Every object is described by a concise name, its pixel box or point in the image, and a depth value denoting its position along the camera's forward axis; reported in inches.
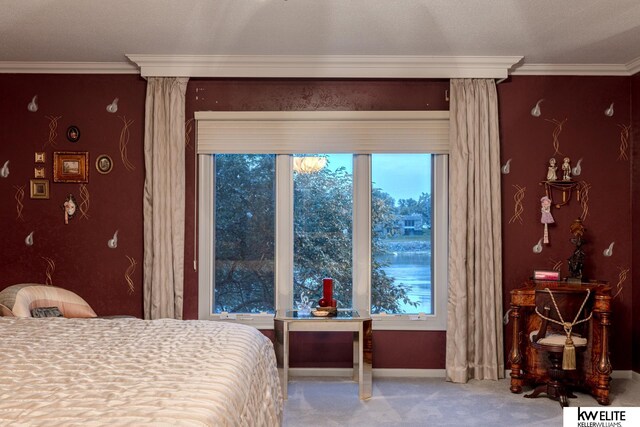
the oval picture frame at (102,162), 191.5
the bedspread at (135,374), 66.6
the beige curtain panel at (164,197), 185.5
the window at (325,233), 193.9
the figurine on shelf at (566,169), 188.1
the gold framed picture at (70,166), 190.7
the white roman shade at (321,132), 189.6
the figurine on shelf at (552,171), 187.5
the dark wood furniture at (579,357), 160.9
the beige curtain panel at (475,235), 184.4
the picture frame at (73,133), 190.9
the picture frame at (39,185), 190.7
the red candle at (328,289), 177.3
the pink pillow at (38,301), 144.9
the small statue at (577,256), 175.3
